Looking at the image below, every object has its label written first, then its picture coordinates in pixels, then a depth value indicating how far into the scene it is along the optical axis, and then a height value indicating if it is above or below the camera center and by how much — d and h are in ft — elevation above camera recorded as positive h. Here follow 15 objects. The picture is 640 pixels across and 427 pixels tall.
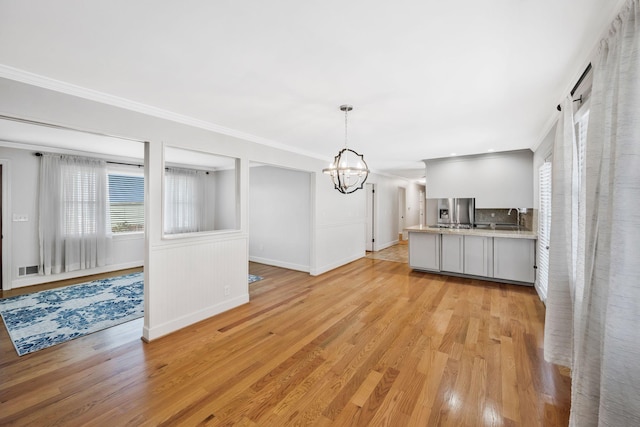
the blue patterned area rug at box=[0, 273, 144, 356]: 9.62 -4.72
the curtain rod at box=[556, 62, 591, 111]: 6.31 +3.43
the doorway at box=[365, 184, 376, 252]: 26.23 -1.33
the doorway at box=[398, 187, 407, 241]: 32.52 +0.17
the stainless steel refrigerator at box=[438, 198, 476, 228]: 19.22 -0.10
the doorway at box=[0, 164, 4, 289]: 14.38 -1.61
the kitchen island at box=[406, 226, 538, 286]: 15.06 -2.65
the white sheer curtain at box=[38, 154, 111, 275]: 15.67 -0.46
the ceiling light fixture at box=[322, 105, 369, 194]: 9.44 +1.57
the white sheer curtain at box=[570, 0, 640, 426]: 3.50 -0.44
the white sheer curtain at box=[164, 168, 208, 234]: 21.61 +0.66
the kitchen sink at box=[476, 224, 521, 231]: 17.62 -1.11
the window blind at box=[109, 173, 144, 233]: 19.08 +0.39
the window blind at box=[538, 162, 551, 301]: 12.08 -0.59
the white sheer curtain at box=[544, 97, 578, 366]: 6.61 -1.05
